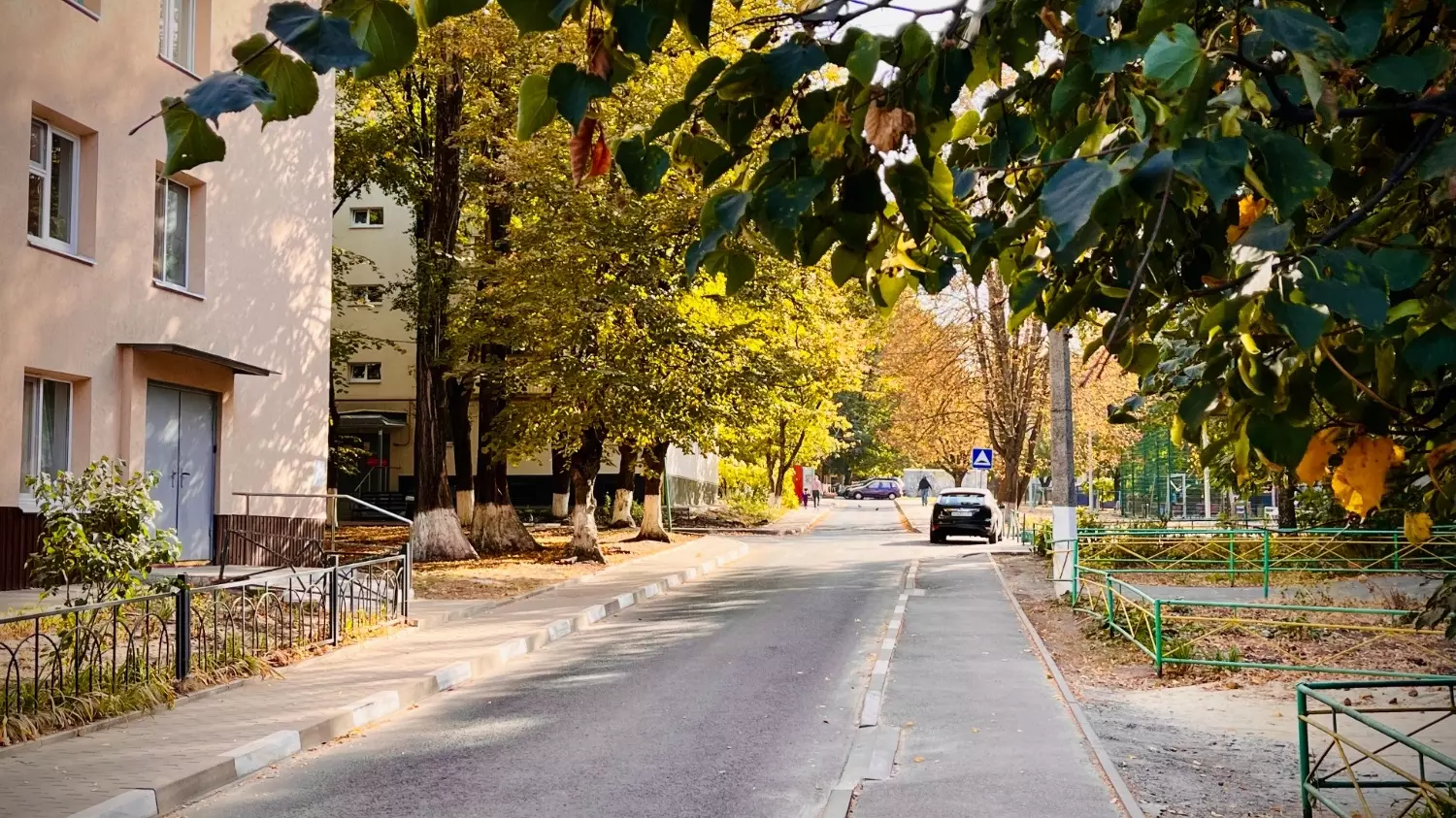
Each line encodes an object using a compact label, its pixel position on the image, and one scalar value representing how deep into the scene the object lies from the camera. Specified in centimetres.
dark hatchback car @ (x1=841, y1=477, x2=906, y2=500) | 9750
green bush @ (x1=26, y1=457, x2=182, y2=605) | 976
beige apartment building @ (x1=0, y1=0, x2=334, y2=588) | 1385
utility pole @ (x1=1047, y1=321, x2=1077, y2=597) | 1788
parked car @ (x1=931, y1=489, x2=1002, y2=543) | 3406
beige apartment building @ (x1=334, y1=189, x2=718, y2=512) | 4472
